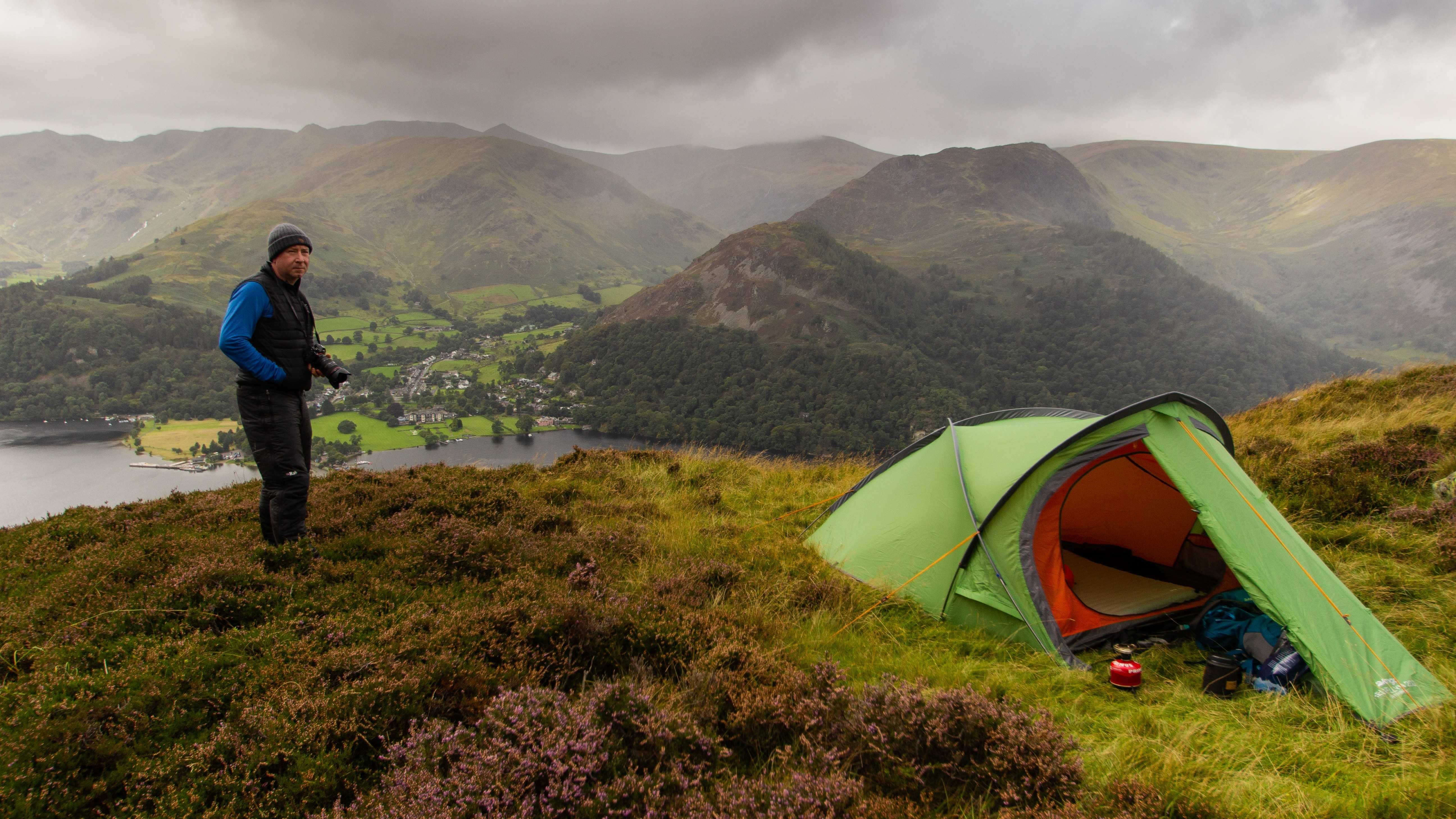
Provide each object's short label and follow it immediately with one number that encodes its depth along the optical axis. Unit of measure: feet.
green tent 13.43
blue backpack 13.16
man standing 15.43
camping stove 13.69
